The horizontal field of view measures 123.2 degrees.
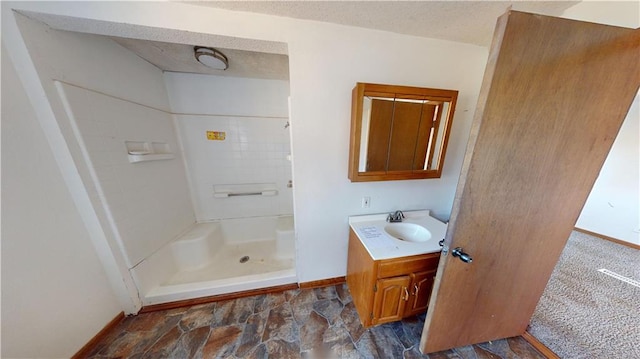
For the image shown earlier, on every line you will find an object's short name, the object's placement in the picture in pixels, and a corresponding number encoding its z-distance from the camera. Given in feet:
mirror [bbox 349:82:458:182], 4.20
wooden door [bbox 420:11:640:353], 2.25
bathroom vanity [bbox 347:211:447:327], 3.80
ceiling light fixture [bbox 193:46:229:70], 4.91
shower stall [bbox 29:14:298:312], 3.98
